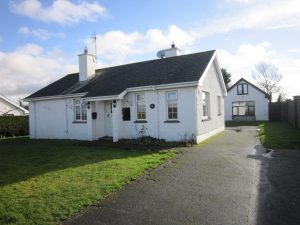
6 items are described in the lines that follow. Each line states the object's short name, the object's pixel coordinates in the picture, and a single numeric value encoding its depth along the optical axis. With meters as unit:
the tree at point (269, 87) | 45.00
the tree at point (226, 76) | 37.50
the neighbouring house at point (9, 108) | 25.67
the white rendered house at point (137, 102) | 11.96
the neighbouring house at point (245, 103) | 29.19
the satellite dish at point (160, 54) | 18.33
